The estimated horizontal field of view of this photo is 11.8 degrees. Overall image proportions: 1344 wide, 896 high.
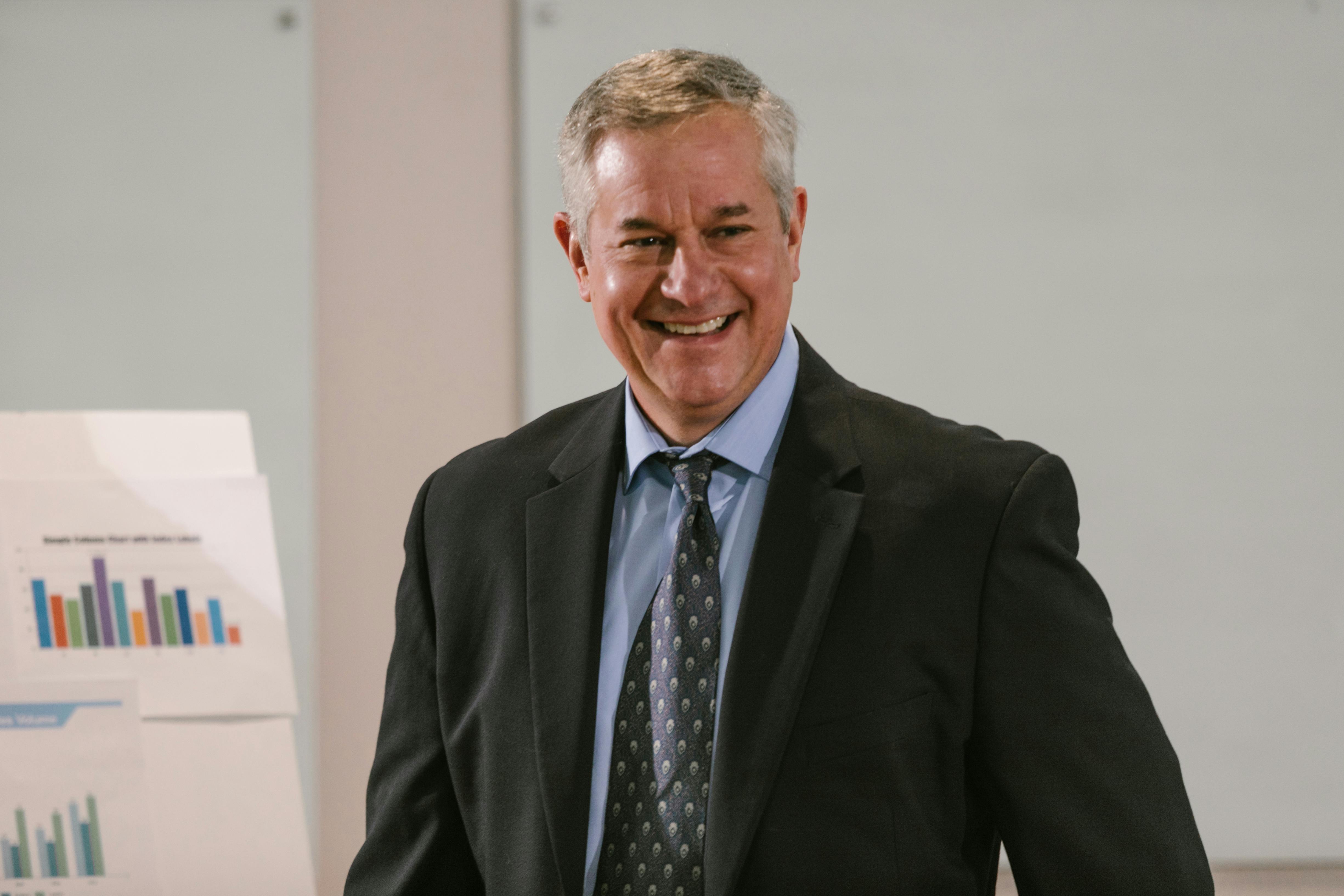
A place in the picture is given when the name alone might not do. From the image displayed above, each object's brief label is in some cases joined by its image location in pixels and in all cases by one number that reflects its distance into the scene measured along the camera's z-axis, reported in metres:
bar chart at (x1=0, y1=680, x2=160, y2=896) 4.97
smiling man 4.36
